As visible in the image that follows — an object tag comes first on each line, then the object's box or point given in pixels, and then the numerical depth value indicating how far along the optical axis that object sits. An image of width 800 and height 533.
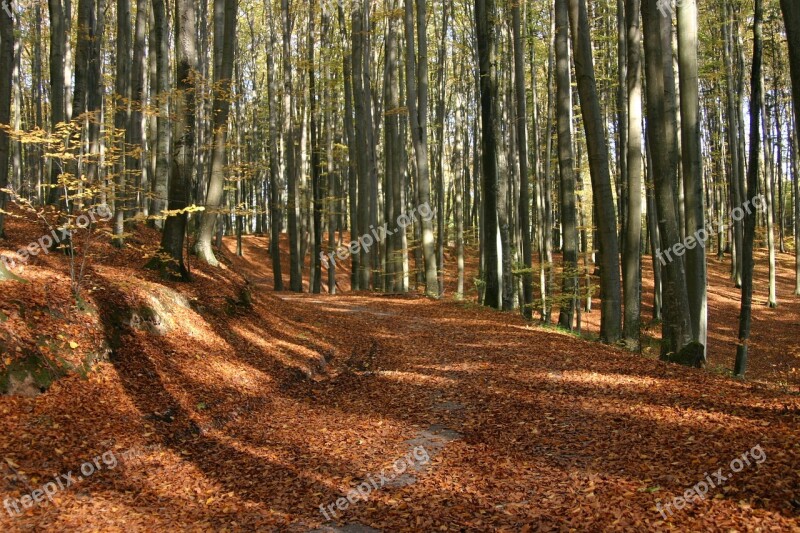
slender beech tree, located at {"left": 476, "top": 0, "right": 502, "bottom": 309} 14.22
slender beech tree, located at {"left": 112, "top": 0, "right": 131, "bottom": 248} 13.85
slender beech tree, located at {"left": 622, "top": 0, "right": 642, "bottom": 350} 10.83
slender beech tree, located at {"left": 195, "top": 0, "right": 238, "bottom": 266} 11.82
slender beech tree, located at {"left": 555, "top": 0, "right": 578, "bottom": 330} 12.24
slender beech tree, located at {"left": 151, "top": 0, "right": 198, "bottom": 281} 9.89
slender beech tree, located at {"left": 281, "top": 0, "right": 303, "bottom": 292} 20.30
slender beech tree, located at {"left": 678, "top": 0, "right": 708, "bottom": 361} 9.27
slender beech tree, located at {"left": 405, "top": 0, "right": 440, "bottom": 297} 16.91
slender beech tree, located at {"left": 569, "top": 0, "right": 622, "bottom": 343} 10.34
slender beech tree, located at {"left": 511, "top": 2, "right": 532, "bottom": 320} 15.09
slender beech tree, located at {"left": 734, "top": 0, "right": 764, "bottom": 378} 10.45
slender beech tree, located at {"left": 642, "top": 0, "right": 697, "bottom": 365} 9.47
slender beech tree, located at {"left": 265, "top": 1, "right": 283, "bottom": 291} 20.78
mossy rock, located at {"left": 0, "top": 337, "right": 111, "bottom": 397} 5.40
